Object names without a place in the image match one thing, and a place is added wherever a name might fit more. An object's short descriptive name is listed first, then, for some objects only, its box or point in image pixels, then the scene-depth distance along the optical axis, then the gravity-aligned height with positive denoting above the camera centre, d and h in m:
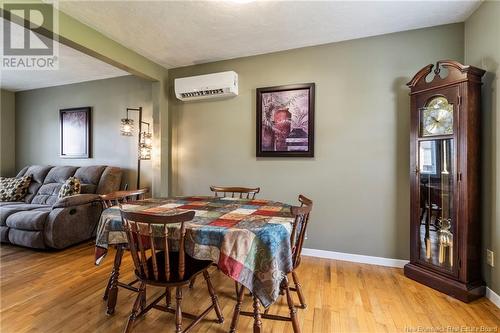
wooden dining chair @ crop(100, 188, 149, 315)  1.76 -0.87
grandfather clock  1.98 -0.13
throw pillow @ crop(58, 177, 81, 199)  3.31 -0.32
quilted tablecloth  1.30 -0.45
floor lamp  3.50 +0.39
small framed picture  4.07 +0.55
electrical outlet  1.93 -0.73
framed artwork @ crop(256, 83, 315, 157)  2.86 +0.53
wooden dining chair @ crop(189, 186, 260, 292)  2.49 -0.26
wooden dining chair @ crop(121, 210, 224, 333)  1.30 -0.55
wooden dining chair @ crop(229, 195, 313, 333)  1.38 -0.63
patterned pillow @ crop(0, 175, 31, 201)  3.75 -0.37
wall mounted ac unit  3.06 +1.01
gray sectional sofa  2.96 -0.59
